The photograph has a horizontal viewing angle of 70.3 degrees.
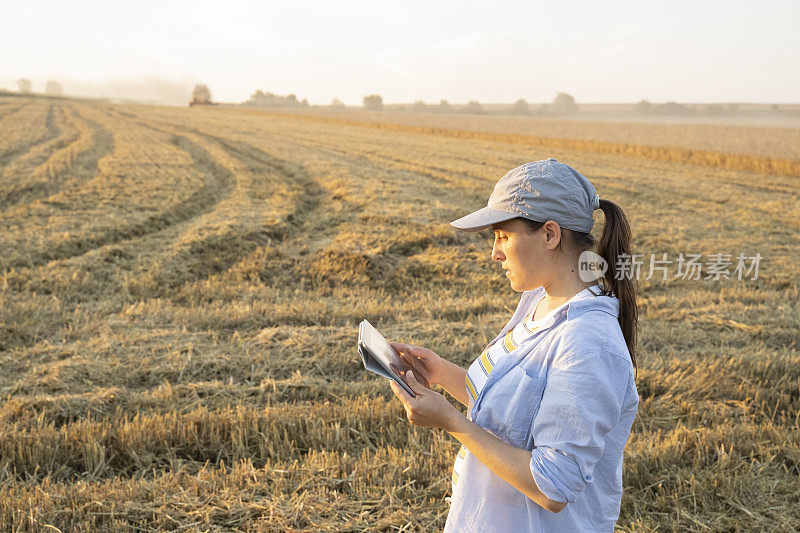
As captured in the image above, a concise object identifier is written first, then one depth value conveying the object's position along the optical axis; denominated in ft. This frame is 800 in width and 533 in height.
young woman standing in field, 4.76
